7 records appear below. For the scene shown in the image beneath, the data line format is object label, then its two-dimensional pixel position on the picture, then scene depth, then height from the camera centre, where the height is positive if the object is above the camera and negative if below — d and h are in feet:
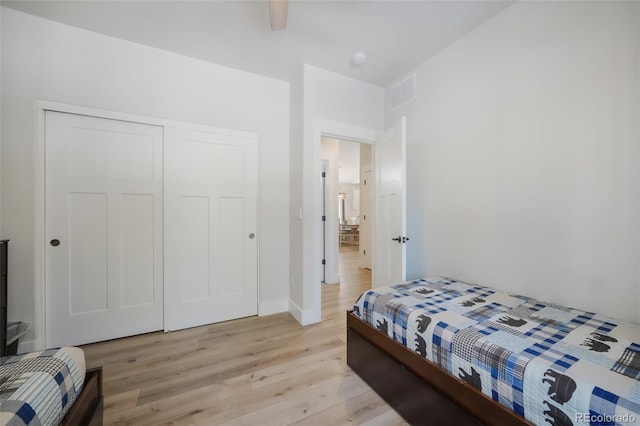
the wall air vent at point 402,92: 8.62 +4.63
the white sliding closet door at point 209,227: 7.63 -0.47
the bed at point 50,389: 2.20 -1.87
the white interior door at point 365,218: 16.51 -0.37
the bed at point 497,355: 2.65 -1.97
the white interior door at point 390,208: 7.54 +0.16
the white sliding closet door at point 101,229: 6.41 -0.43
